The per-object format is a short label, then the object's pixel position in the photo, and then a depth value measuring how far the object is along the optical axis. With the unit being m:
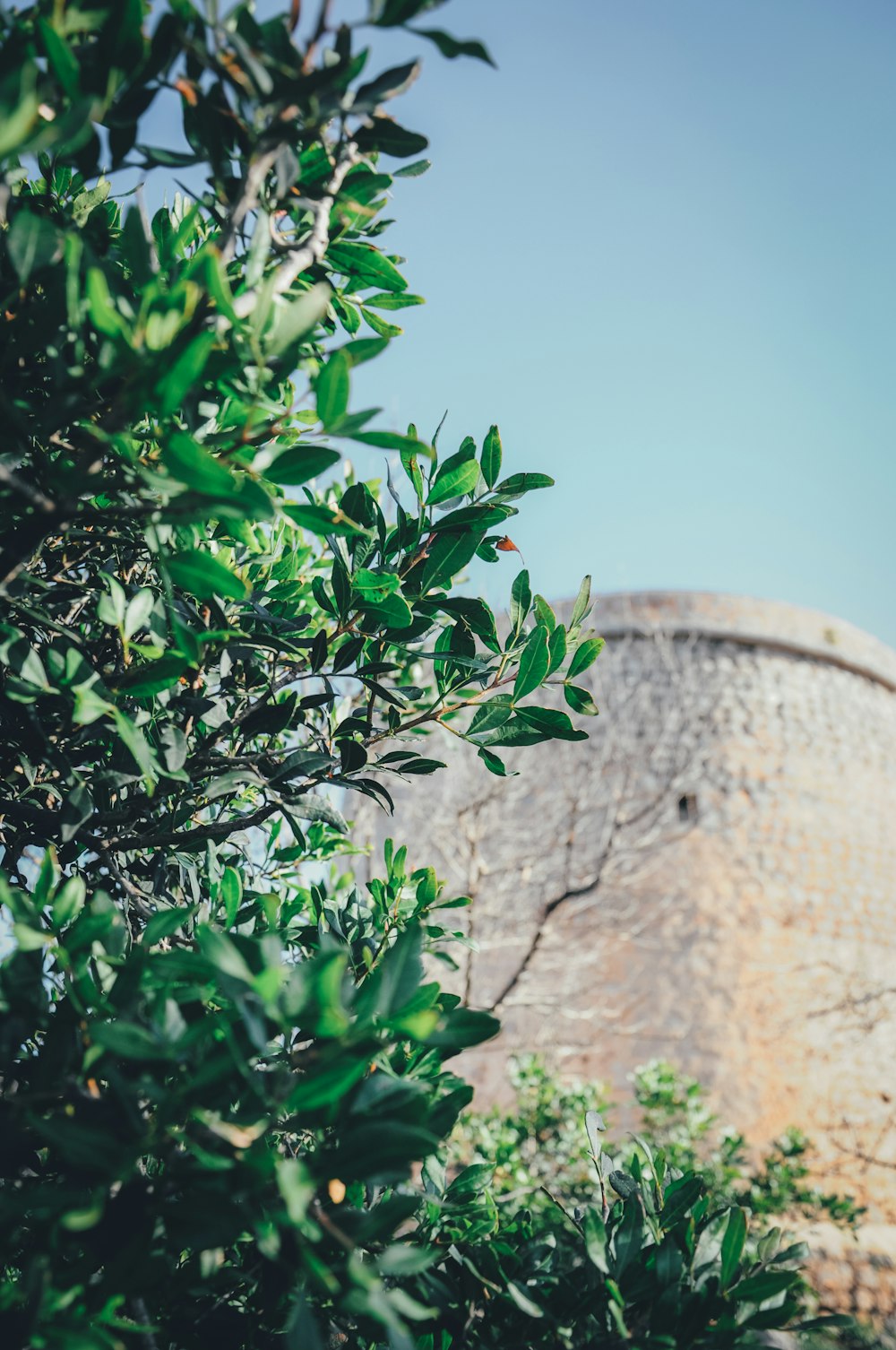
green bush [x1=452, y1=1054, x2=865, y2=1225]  3.66
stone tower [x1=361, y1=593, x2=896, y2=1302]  5.54
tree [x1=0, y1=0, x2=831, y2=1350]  0.59
